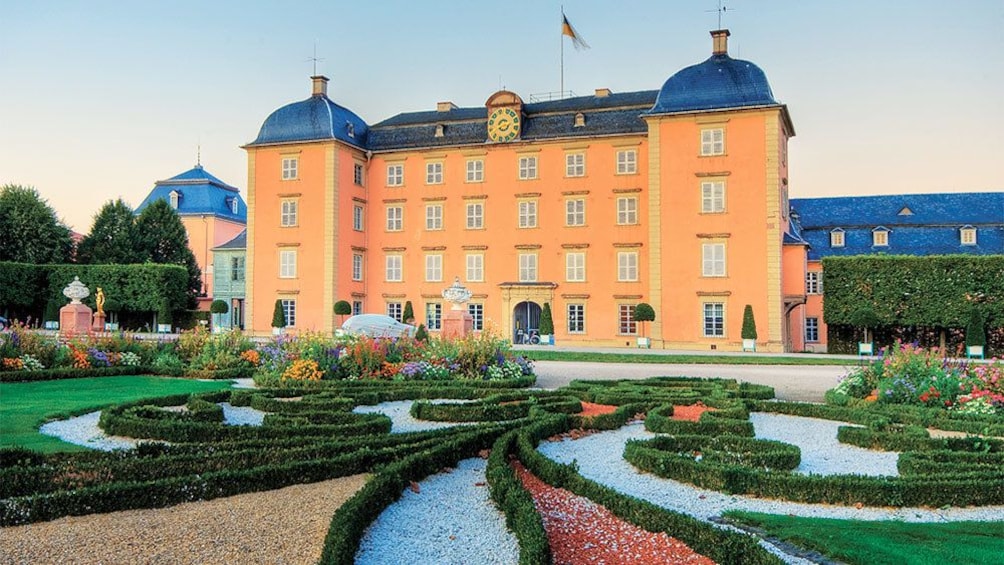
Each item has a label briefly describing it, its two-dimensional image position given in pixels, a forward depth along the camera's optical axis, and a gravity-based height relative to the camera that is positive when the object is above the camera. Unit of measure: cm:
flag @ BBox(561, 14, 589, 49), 4059 +1524
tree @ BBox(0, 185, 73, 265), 4300 +559
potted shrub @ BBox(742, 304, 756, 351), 3020 -11
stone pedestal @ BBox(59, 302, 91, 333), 2389 +40
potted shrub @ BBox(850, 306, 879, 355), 2886 +36
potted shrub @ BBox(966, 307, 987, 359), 2653 -25
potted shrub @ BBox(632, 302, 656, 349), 3185 +57
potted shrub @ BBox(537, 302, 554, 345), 3372 +6
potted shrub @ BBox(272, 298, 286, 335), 3622 +50
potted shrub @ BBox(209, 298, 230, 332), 4072 +118
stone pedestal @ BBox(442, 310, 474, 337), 2062 +20
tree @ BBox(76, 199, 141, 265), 4581 +533
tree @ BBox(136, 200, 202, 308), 4741 +550
